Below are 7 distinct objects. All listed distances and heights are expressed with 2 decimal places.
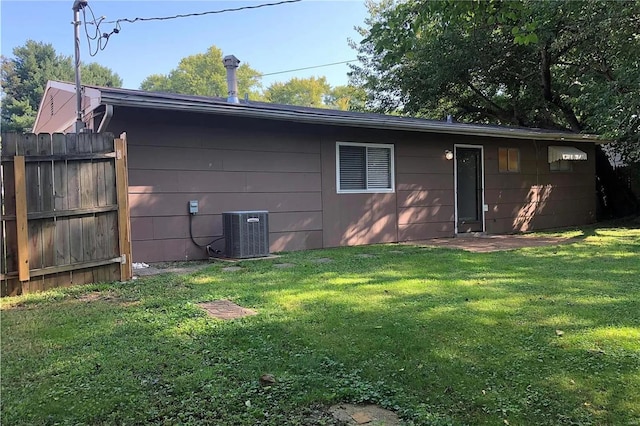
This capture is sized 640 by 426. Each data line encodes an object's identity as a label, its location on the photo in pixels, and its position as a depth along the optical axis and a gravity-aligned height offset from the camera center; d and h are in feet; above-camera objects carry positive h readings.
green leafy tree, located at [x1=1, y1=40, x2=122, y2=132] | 91.66 +28.33
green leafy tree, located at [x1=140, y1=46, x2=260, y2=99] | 137.90 +38.94
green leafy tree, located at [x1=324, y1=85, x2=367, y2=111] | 137.44 +32.70
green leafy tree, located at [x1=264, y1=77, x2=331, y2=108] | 142.00 +34.59
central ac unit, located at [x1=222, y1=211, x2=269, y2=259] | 21.66 -1.21
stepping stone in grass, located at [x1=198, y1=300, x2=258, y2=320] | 12.09 -2.73
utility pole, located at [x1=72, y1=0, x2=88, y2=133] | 22.61 +8.52
